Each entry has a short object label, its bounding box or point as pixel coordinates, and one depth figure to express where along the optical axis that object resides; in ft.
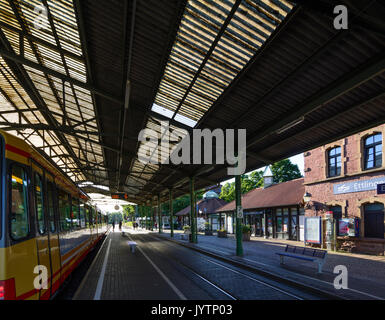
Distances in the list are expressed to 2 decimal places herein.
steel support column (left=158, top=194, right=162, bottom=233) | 136.69
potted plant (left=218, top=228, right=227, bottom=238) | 103.19
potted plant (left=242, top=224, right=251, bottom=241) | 86.71
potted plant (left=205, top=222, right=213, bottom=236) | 118.93
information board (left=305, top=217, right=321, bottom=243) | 62.49
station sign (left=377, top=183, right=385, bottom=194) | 43.76
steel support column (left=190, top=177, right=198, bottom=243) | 78.84
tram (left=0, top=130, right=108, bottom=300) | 14.34
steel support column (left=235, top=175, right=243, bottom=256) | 50.82
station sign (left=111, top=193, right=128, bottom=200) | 120.12
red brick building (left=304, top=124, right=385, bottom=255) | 55.01
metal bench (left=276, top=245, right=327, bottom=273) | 35.17
